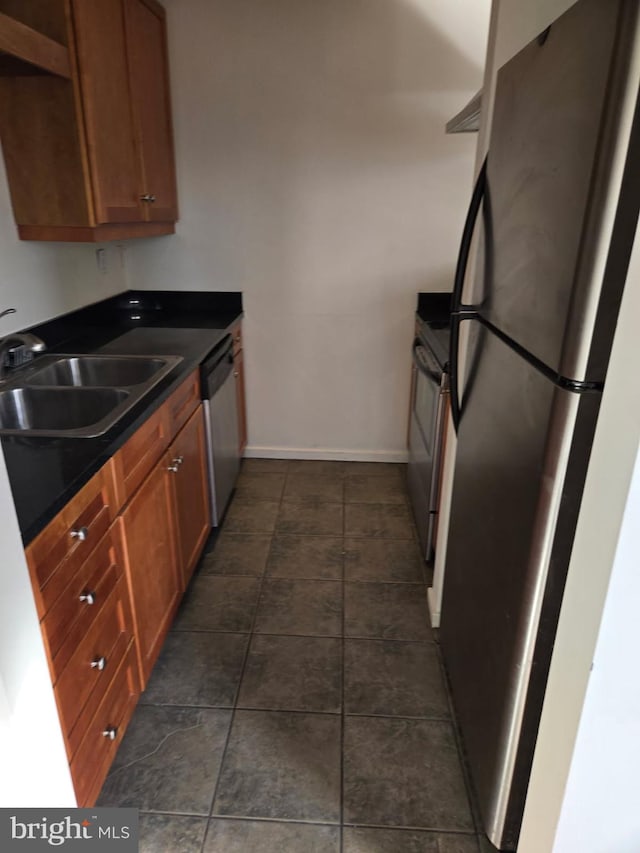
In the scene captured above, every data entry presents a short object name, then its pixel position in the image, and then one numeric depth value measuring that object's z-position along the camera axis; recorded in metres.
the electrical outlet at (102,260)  2.87
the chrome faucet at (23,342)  1.61
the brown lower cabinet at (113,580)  1.23
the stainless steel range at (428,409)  2.29
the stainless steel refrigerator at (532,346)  0.88
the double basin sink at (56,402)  1.87
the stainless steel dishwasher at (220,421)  2.47
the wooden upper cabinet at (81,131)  1.96
